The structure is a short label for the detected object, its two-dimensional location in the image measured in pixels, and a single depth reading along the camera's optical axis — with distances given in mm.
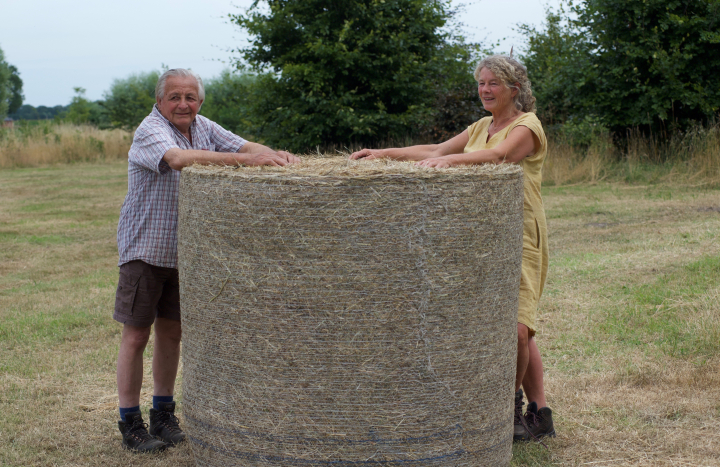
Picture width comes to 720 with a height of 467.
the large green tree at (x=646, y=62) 12477
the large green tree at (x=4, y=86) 46938
